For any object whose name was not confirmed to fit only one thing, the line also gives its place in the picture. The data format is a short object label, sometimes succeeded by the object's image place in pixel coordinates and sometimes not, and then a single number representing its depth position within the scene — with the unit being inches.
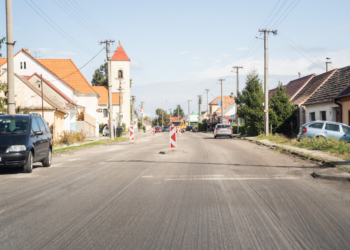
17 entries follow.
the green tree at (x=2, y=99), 757.9
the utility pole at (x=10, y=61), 660.7
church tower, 3090.6
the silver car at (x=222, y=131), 1535.4
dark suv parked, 414.0
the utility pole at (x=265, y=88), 1263.3
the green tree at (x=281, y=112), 1373.0
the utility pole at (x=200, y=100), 4165.8
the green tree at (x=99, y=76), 3580.2
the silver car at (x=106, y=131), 2028.7
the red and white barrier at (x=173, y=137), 732.0
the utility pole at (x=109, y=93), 1387.8
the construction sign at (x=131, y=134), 1194.6
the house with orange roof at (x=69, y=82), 1790.1
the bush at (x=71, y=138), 1141.2
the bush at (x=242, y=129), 1823.3
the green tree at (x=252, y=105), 1497.3
